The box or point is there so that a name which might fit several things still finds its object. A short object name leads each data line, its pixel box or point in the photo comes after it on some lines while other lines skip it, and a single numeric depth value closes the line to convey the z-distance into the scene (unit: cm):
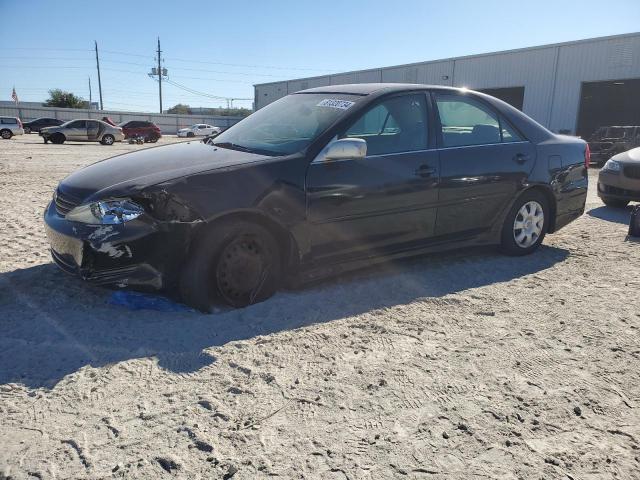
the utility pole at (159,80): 7194
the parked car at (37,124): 3591
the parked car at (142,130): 3191
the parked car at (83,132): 2624
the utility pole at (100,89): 6895
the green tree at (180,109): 9612
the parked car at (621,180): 773
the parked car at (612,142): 1719
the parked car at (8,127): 2962
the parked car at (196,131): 4661
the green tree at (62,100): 6344
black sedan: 324
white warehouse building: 2617
